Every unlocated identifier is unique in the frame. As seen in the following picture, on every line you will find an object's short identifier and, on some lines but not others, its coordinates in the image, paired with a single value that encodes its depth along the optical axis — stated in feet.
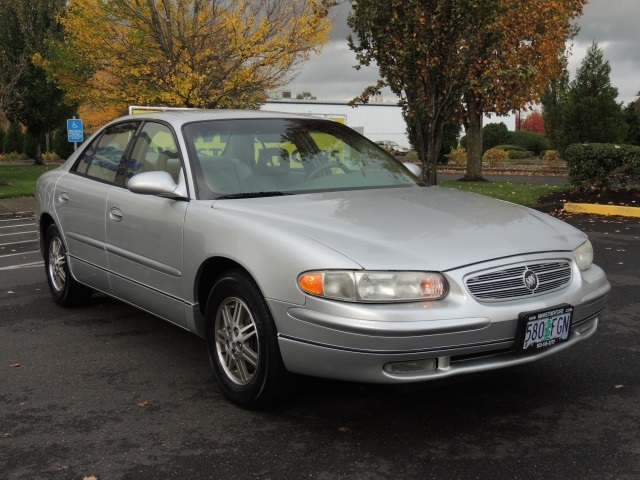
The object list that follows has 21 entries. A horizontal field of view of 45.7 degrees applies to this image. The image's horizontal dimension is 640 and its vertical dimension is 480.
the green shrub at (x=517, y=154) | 134.72
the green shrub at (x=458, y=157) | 124.57
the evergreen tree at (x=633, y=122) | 114.70
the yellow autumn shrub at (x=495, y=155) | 123.65
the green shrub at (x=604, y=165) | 46.83
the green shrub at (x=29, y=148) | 152.56
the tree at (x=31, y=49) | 105.81
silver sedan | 11.09
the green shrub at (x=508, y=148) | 140.97
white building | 245.04
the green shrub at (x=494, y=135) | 147.74
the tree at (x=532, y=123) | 241.10
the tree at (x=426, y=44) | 42.16
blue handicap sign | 77.36
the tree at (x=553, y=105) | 124.67
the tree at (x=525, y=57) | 65.16
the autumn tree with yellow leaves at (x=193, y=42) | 59.98
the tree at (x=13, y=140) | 161.48
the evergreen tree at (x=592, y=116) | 96.94
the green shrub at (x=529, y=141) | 154.40
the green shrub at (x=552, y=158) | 107.82
